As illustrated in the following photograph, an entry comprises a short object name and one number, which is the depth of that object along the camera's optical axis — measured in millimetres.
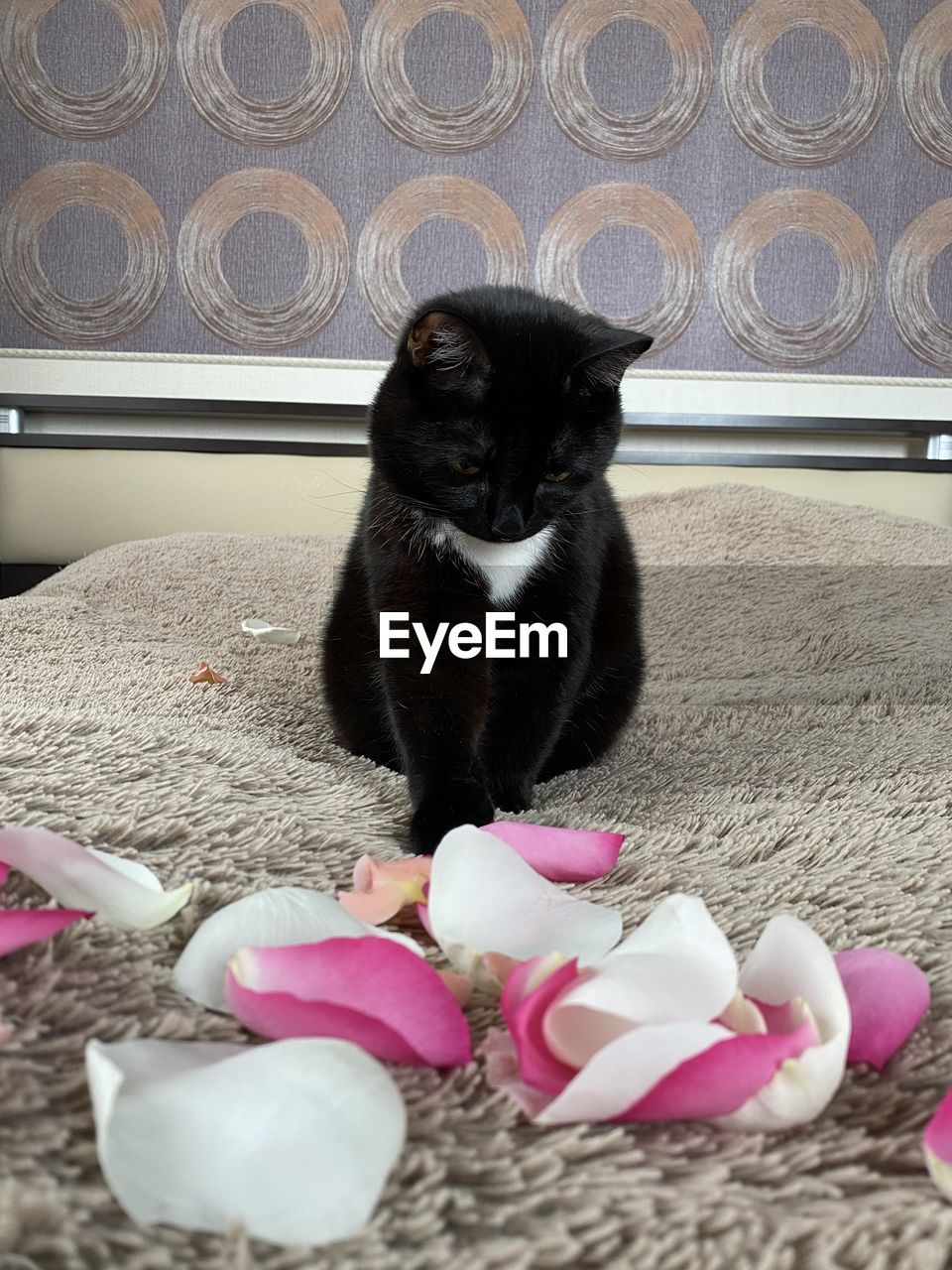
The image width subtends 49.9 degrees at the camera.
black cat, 792
